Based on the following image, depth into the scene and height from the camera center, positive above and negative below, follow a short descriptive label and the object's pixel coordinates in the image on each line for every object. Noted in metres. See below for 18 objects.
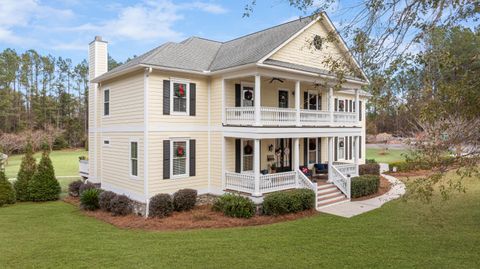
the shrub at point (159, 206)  13.23 -3.16
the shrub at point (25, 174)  17.92 -2.55
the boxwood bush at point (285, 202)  13.16 -3.03
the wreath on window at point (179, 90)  14.49 +1.81
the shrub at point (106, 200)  14.62 -3.21
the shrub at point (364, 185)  16.78 -2.98
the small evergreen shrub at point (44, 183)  17.89 -3.04
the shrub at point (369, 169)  21.89 -2.69
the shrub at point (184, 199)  13.90 -3.05
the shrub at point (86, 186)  17.47 -3.11
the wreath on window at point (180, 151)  14.55 -0.99
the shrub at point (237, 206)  12.95 -3.13
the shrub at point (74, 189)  18.77 -3.47
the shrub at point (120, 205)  14.05 -3.33
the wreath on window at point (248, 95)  16.17 +1.78
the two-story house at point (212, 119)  13.91 +0.55
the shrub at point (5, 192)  16.75 -3.28
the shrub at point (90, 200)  15.18 -3.33
